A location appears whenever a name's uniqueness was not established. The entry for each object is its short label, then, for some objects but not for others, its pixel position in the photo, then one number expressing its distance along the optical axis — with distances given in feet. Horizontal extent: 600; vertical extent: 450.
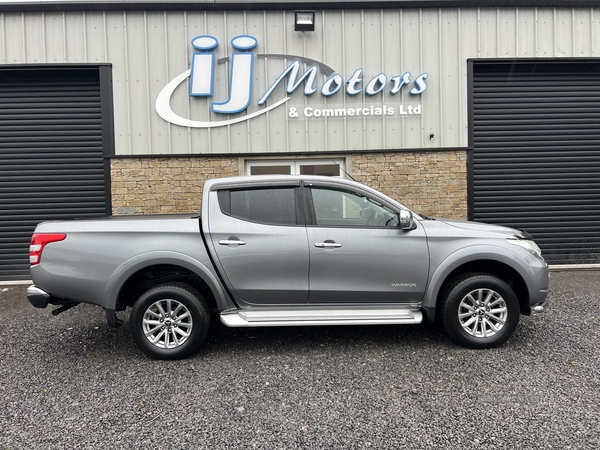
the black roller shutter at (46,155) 25.25
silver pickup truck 12.37
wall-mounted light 23.79
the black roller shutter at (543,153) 26.16
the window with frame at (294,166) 25.14
